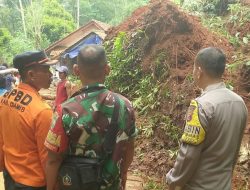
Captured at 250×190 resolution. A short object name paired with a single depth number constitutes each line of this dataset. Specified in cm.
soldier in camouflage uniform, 228
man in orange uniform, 255
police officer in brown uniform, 246
